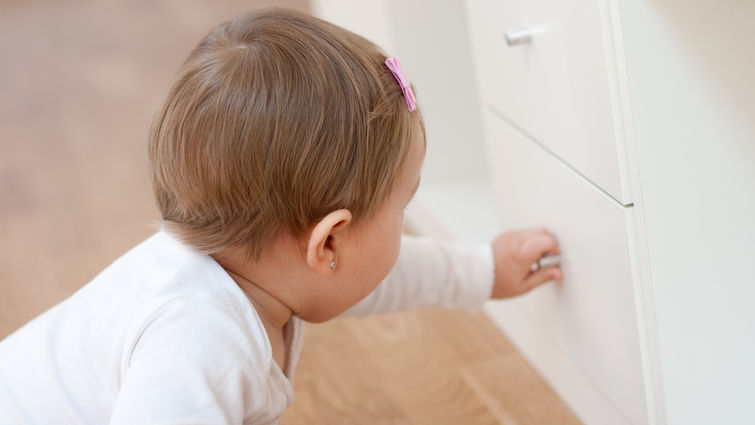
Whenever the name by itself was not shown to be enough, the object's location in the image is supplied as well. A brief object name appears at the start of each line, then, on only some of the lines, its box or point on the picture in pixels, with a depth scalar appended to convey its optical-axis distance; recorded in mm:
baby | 993
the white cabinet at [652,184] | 987
